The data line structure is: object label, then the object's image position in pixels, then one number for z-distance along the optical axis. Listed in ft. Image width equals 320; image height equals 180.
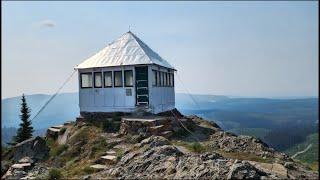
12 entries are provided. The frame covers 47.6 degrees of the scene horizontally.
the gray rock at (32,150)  80.94
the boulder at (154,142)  67.56
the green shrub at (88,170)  61.44
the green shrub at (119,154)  65.42
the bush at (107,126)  90.87
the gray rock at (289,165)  55.01
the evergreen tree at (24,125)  152.56
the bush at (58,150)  82.80
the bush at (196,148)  65.82
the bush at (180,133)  84.67
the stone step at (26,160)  71.82
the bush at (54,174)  59.82
